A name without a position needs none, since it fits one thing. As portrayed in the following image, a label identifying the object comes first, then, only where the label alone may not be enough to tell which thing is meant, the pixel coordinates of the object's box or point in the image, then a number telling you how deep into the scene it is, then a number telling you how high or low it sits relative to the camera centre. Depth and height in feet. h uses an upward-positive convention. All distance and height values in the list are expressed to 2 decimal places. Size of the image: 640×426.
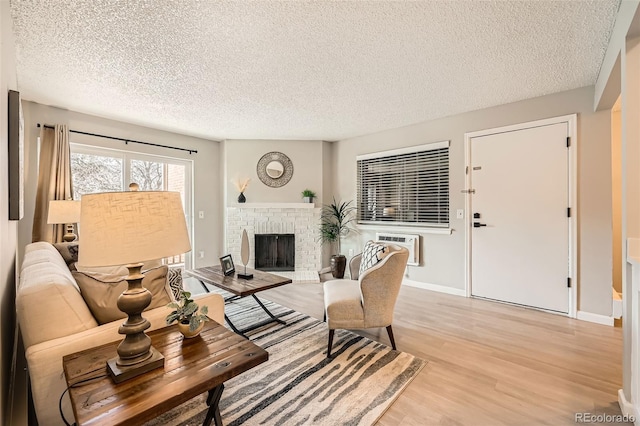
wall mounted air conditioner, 13.24 -1.48
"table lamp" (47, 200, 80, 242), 9.30 +0.02
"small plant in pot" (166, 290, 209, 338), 4.26 -1.64
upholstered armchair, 7.16 -2.36
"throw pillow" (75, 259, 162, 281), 5.25 -1.49
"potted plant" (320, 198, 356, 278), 15.93 -0.49
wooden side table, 2.86 -2.00
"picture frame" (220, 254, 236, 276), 9.54 -1.85
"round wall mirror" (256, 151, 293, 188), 16.16 +2.54
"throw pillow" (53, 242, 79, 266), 8.63 -1.23
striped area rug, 5.17 -3.75
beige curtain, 10.66 +1.32
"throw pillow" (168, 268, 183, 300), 6.24 -1.57
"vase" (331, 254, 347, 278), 14.47 -2.77
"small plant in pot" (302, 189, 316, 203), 15.77 +1.00
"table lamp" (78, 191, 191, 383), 2.96 -0.32
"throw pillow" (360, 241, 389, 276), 8.32 -1.29
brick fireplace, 15.85 -0.72
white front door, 9.86 -0.16
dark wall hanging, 5.22 +1.16
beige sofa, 3.70 -1.74
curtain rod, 10.91 +3.46
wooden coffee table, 8.25 -2.22
